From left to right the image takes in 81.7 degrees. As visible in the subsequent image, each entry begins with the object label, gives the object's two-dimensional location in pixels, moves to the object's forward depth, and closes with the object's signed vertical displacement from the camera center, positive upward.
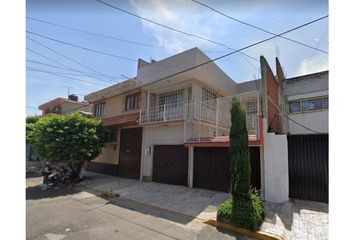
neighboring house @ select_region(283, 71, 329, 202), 7.42 -1.59
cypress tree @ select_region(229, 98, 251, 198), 5.74 -0.84
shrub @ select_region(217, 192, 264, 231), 5.28 -2.40
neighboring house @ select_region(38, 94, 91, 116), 23.68 +1.88
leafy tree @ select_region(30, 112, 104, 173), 11.51 -1.02
